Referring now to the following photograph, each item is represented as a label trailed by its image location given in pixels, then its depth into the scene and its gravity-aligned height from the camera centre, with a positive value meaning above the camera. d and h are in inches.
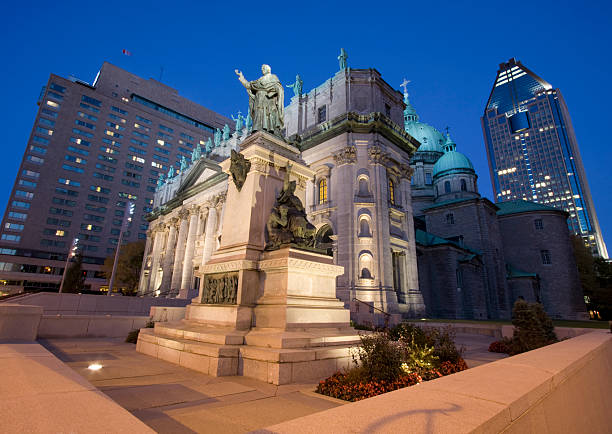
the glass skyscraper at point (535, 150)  5108.3 +2772.6
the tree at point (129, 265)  2719.0 +330.0
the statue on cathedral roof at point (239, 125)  1927.9 +1087.1
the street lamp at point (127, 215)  1173.5 +326.0
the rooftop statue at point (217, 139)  2119.1 +1101.0
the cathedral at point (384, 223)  1181.7 +431.1
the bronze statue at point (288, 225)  393.1 +101.5
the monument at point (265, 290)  286.8 +19.8
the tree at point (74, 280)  1891.0 +146.1
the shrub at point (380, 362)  228.2 -36.6
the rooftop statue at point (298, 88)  1579.7 +1063.6
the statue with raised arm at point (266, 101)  501.7 +319.7
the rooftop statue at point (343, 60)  1424.2 +1082.1
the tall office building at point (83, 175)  3238.2 +1447.3
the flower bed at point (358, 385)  214.2 -51.2
